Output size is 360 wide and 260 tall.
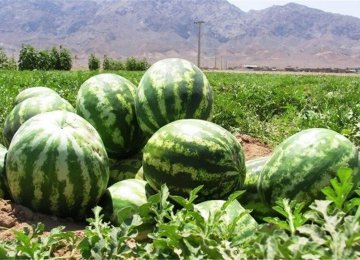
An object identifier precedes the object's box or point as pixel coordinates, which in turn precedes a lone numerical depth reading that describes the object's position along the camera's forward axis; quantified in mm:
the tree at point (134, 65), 76438
